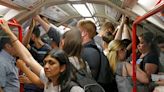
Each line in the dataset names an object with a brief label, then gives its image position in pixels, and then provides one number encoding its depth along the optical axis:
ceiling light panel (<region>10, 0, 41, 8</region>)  2.65
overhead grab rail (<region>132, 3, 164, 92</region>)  2.39
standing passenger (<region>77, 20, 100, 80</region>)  2.42
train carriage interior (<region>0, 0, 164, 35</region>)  2.81
